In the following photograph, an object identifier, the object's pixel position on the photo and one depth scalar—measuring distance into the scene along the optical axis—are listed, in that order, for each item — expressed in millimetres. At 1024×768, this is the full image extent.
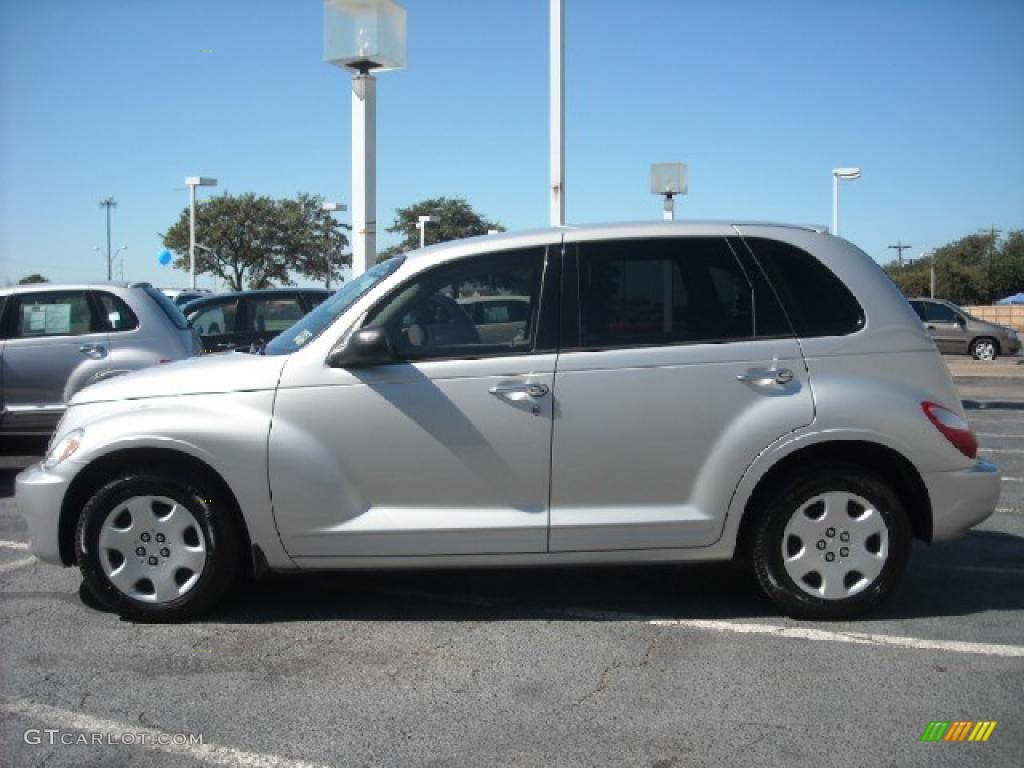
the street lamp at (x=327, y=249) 46169
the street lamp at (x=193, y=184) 31822
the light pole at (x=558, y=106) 12711
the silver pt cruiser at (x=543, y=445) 4508
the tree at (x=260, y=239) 43969
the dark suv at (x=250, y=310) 12320
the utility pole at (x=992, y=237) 71788
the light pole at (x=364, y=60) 11320
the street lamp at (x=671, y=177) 14586
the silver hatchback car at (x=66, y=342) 8719
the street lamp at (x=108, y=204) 71125
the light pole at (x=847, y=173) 23703
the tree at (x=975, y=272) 70875
